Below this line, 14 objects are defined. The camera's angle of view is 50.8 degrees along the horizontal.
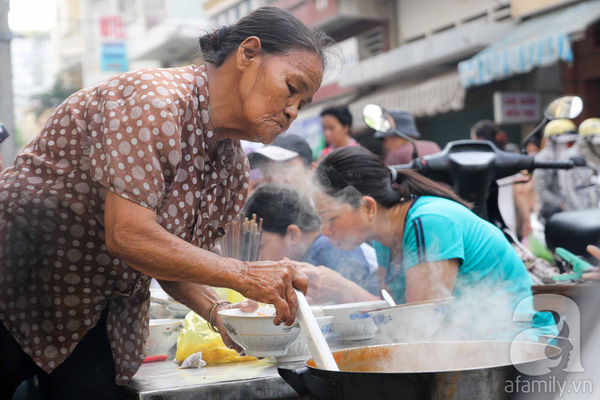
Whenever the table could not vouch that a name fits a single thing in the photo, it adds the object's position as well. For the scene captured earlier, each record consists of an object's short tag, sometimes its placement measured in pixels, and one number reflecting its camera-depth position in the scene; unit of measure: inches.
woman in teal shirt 89.6
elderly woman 58.2
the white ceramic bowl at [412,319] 81.4
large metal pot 51.2
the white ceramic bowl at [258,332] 75.7
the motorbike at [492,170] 110.5
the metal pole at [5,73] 165.0
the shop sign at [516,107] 397.1
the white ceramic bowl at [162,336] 89.8
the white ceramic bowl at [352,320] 91.1
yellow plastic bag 83.7
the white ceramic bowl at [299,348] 80.7
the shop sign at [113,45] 893.2
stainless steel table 67.1
